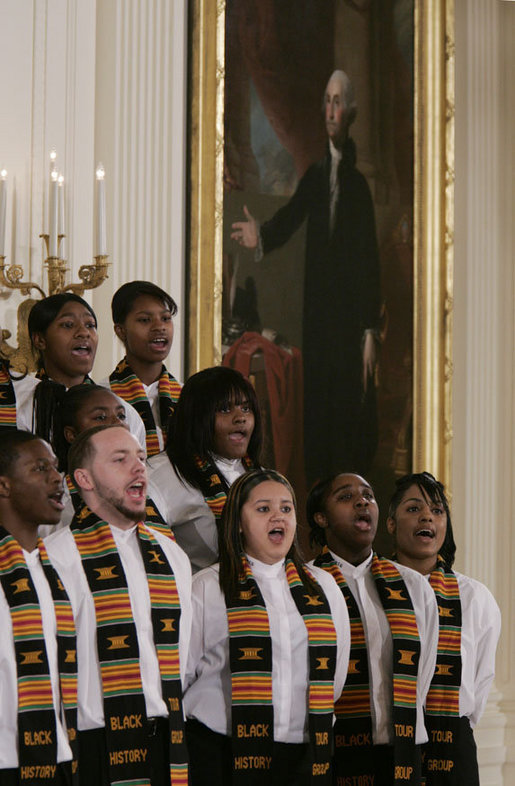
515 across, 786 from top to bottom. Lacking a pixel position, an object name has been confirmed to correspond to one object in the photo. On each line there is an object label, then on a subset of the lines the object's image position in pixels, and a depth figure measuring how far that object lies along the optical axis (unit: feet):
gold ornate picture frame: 56.03
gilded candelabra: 40.91
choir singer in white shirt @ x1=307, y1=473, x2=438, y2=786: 33.91
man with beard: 28.12
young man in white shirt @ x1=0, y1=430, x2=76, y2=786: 26.30
